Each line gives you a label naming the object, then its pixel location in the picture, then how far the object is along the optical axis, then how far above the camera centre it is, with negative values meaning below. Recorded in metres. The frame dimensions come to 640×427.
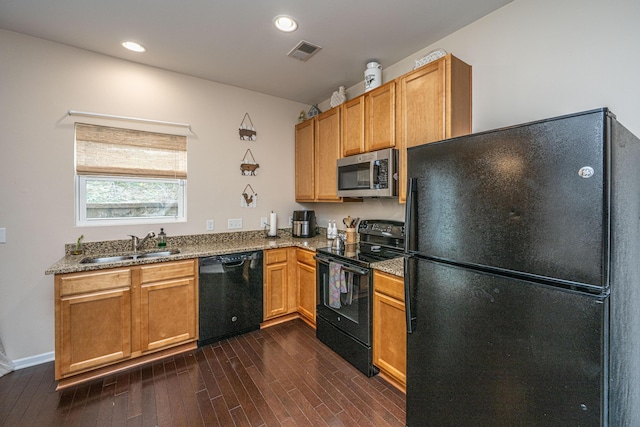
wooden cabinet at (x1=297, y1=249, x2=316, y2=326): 2.88 -0.82
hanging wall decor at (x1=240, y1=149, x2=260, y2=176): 3.37 +0.58
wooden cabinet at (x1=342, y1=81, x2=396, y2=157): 2.39 +0.86
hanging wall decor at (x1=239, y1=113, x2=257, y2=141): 3.35 +1.01
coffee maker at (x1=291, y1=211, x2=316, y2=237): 3.51 -0.17
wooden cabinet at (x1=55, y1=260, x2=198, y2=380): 2.03 -0.85
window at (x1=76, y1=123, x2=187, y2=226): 2.53 +0.35
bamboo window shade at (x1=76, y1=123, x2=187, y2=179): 2.51 +0.58
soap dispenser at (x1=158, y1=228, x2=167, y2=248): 2.82 -0.29
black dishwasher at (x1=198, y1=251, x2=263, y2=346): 2.62 -0.85
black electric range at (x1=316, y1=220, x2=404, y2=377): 2.18 -0.69
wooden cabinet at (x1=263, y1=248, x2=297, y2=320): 2.98 -0.81
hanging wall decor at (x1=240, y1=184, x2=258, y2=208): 3.38 +0.16
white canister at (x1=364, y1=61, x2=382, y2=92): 2.61 +1.32
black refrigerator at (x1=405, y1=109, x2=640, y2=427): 0.95 -0.27
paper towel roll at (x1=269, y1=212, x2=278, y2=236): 3.46 -0.18
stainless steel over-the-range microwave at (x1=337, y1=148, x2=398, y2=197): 2.35 +0.34
